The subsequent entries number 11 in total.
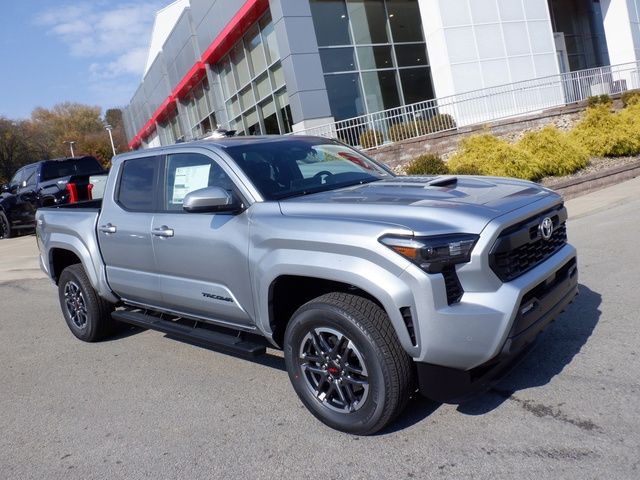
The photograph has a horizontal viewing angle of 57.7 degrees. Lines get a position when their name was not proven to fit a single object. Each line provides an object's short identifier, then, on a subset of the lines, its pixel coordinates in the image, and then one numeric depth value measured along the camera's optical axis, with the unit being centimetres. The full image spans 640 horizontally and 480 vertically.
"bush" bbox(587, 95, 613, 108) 1492
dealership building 1852
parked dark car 1439
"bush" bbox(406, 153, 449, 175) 1138
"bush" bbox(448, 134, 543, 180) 1106
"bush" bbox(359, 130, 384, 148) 1645
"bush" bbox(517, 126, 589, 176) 1123
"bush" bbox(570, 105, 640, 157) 1220
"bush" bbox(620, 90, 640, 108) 1541
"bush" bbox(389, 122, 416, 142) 1634
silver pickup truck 297
